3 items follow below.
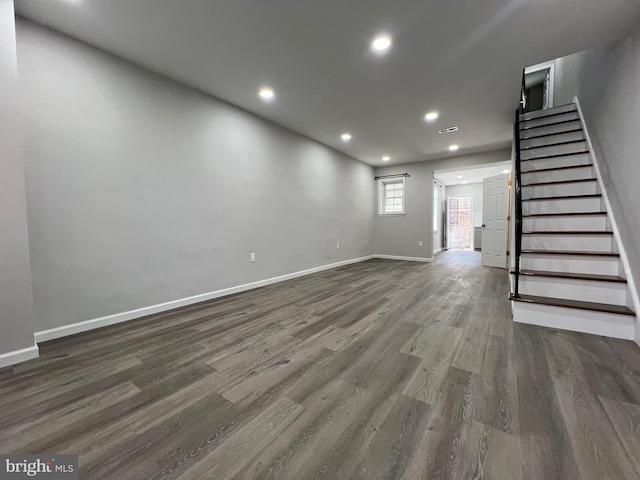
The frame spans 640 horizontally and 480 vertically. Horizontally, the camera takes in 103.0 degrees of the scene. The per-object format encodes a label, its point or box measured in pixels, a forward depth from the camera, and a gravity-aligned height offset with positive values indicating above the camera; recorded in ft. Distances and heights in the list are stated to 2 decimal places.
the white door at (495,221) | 17.78 +0.28
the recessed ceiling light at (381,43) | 7.16 +5.33
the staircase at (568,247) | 7.41 -0.83
